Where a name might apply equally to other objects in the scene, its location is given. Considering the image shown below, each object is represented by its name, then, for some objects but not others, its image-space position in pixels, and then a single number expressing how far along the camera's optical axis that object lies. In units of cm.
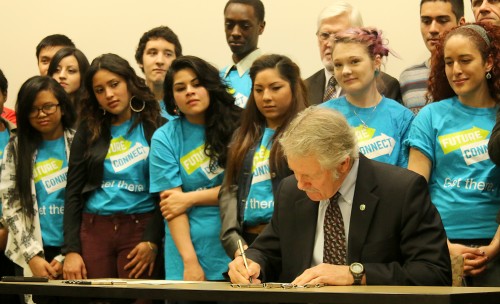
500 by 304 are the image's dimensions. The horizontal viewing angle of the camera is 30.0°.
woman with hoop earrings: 458
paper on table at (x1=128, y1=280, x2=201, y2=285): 329
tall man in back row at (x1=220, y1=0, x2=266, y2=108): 523
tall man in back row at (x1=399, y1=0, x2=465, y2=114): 452
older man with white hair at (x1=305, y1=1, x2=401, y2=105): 480
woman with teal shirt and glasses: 487
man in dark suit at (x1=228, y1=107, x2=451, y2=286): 308
